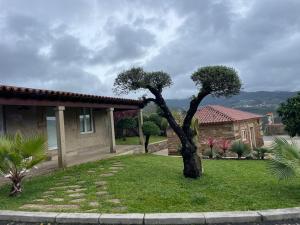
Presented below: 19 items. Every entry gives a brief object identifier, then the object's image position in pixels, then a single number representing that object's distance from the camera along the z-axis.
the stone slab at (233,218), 3.47
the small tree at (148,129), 11.85
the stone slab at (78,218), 3.54
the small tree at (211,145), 10.67
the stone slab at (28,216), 3.63
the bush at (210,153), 10.67
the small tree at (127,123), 14.68
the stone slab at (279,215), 3.52
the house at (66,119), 6.64
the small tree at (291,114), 9.56
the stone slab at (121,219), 3.50
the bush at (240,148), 10.37
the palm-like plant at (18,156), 4.60
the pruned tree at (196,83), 5.76
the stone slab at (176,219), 3.47
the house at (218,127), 13.52
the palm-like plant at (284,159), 4.29
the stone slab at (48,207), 3.99
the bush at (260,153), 10.17
